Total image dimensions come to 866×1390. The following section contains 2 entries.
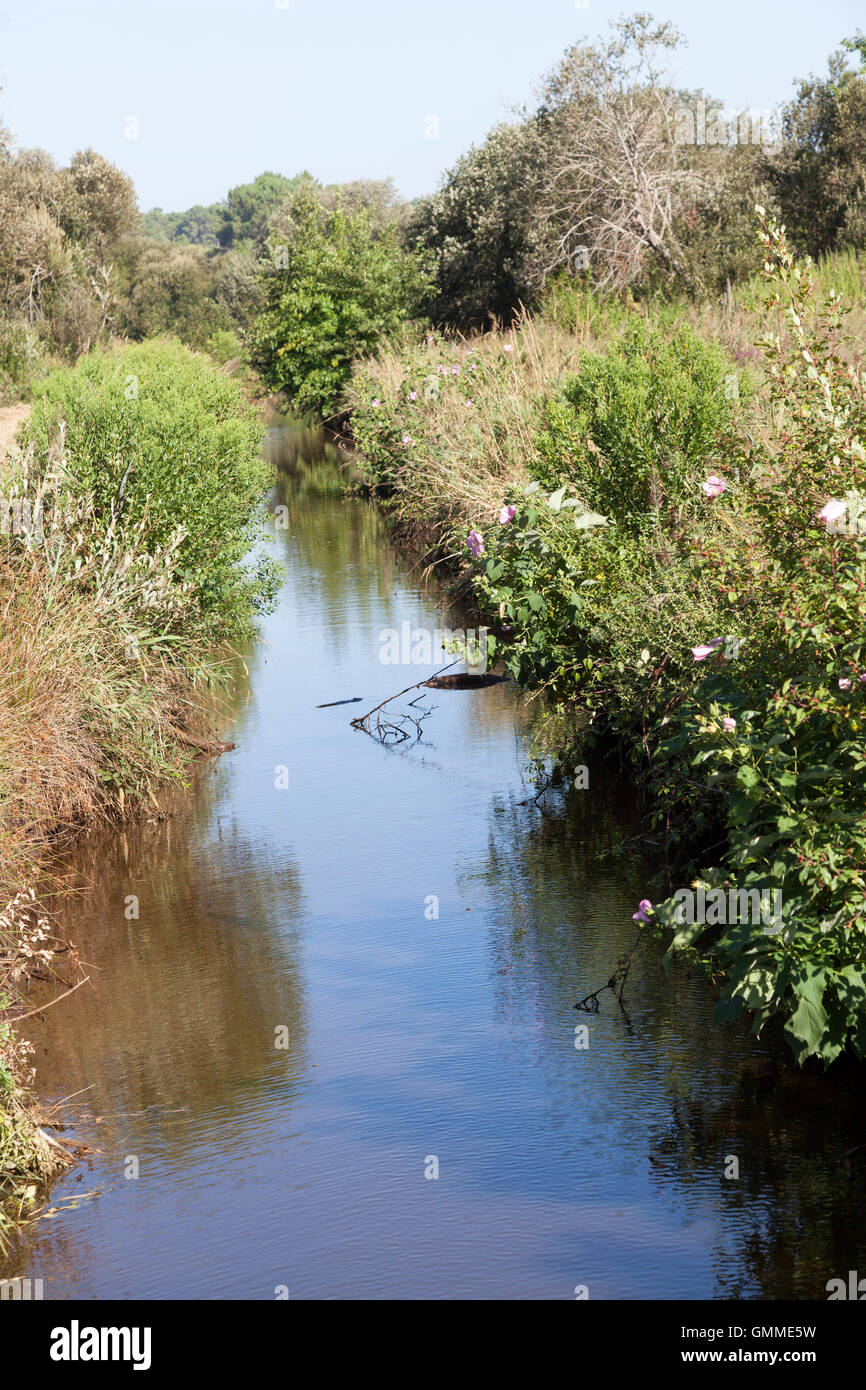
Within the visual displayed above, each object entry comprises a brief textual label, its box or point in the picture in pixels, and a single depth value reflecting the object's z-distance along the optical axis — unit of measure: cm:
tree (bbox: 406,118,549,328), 2492
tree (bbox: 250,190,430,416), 2938
